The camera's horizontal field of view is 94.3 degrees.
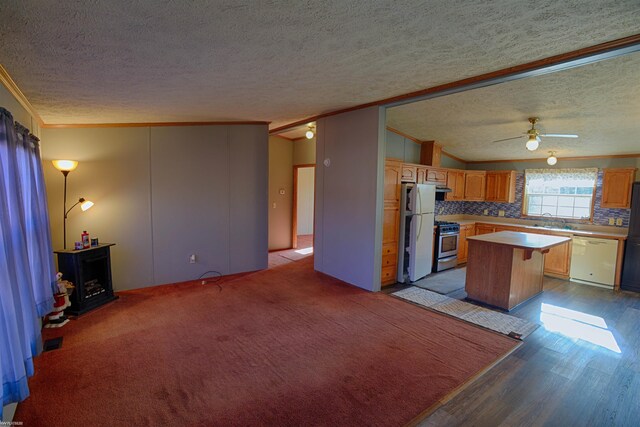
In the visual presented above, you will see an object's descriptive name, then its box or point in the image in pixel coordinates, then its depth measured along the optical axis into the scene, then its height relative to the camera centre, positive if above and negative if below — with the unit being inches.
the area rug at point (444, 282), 181.3 -59.4
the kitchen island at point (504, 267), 150.0 -40.0
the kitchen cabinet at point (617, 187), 198.5 +4.7
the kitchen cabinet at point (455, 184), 249.8 +6.1
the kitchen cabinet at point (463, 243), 244.2 -42.2
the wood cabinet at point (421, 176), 218.0 +11.1
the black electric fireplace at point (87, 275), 140.1 -44.7
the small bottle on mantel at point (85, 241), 149.7 -28.0
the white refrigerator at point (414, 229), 187.5 -24.6
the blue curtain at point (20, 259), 70.9 -22.9
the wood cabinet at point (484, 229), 249.0 -31.3
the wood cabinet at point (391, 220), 181.2 -18.3
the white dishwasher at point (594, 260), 192.4 -44.6
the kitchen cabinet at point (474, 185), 267.7 +6.0
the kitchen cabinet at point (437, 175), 227.8 +12.4
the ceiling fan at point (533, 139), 153.2 +28.1
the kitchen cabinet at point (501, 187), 253.9 +4.6
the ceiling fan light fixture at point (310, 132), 234.5 +44.8
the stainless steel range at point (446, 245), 217.6 -40.5
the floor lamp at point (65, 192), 145.3 -3.7
